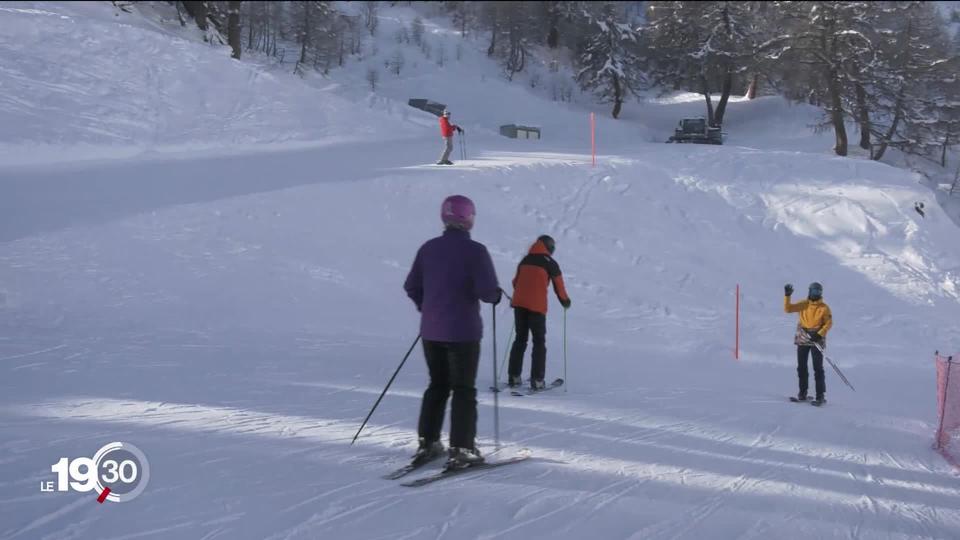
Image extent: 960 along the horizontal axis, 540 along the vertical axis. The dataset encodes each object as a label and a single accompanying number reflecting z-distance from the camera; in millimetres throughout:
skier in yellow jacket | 9039
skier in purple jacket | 4871
